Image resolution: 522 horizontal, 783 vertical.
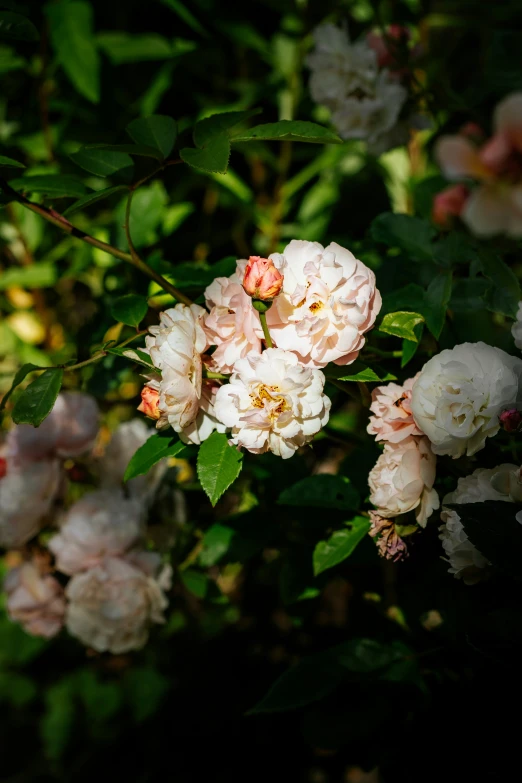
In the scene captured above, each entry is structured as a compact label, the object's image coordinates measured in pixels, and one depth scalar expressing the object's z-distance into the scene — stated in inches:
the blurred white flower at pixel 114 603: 37.5
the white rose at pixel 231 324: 24.8
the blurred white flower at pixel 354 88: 40.1
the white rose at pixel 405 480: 25.6
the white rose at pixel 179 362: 24.1
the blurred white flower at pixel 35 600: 39.7
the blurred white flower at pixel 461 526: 25.2
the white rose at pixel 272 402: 23.6
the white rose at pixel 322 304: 24.3
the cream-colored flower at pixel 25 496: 37.5
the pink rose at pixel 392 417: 26.2
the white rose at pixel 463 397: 24.6
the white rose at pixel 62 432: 39.0
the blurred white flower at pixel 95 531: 37.7
